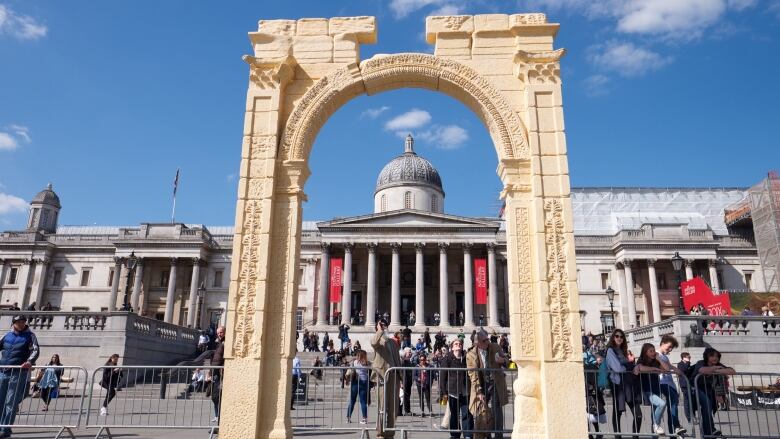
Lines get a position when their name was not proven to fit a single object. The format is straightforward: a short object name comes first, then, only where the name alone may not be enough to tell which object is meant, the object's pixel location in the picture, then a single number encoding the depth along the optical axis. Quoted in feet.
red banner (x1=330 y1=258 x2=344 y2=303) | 128.16
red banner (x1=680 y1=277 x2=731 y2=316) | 81.51
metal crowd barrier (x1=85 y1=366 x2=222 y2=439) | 33.14
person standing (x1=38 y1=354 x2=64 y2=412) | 42.80
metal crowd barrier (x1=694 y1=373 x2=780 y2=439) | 27.25
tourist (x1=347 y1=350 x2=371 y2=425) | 36.60
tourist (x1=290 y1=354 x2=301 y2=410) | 48.23
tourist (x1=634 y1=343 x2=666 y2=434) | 27.54
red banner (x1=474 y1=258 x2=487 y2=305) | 127.34
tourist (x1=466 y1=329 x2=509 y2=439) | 26.84
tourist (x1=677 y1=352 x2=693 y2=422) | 29.19
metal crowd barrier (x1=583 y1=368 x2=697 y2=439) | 27.56
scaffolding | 125.28
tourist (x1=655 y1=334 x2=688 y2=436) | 26.91
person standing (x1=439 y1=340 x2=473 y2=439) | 28.66
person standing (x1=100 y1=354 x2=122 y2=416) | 37.71
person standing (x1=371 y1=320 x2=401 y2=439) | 28.48
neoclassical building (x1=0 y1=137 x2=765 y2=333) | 149.18
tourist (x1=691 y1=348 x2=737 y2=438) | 26.99
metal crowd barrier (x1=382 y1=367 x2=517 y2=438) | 26.61
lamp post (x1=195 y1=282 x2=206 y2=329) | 157.84
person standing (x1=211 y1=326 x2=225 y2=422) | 31.78
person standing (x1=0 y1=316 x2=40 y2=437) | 28.86
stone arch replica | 24.66
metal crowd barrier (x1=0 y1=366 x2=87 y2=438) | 28.89
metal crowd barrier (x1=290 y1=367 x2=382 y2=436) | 36.84
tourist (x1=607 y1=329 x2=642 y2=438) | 27.89
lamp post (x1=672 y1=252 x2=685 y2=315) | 74.65
